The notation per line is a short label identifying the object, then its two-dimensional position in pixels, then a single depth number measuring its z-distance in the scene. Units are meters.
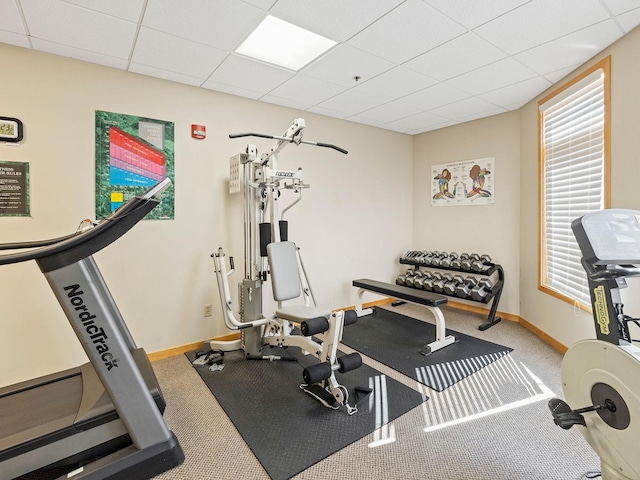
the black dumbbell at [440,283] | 3.88
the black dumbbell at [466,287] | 3.65
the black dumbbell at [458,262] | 4.01
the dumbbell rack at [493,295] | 3.66
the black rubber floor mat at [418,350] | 2.61
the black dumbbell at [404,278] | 4.30
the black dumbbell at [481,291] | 3.63
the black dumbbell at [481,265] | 3.82
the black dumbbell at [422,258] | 4.35
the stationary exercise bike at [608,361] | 1.16
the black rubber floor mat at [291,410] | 1.74
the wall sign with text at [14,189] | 2.30
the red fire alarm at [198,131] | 3.03
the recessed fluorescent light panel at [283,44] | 2.18
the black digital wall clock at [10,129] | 2.28
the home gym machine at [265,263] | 2.63
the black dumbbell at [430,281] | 3.97
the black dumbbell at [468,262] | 3.93
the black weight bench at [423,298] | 3.10
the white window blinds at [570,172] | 2.56
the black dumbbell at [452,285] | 3.76
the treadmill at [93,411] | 1.38
